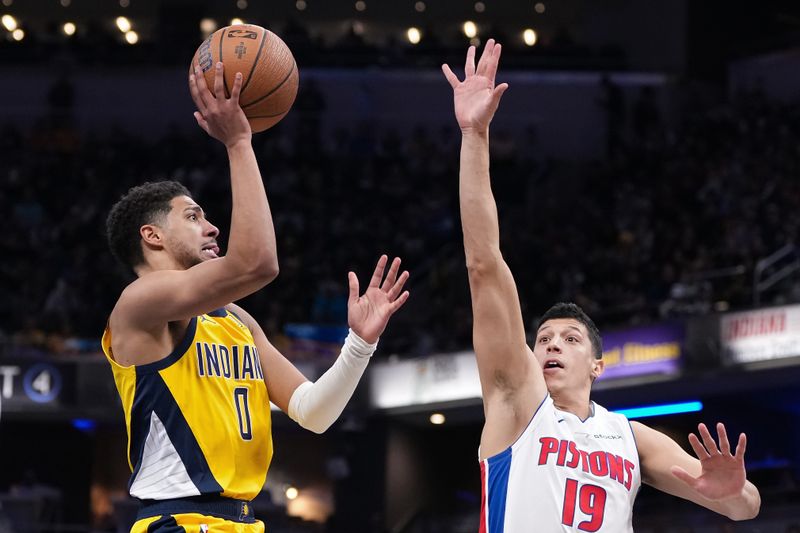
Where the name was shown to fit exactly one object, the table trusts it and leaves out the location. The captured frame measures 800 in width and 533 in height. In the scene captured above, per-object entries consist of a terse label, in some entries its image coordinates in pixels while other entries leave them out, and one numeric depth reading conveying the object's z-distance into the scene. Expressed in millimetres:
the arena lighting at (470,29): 28234
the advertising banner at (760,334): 13297
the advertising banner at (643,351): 14398
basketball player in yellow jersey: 3941
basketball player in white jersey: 4305
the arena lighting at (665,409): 16516
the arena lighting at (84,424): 19520
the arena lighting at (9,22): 28406
